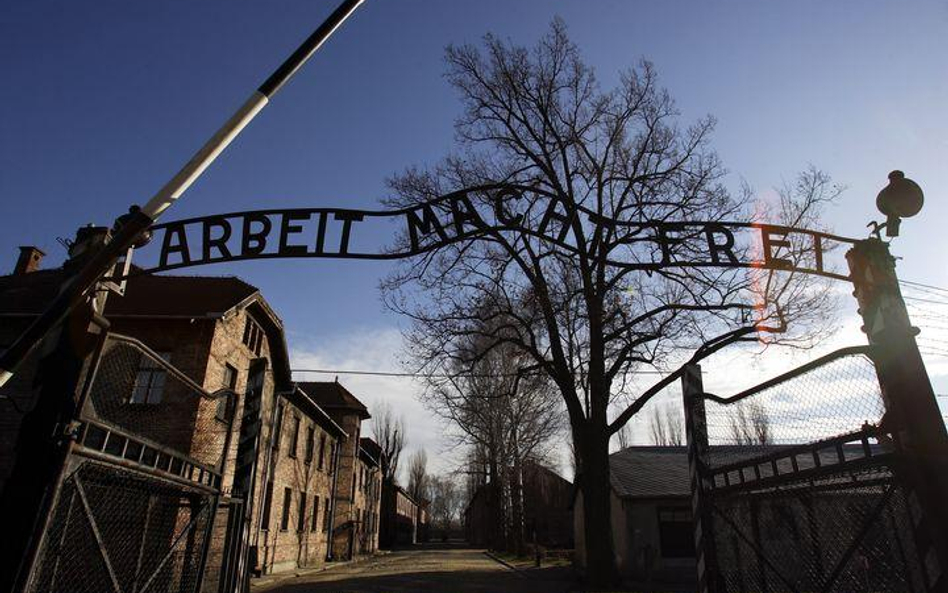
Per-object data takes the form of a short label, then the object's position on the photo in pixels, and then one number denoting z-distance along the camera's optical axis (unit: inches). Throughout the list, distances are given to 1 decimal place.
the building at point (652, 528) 880.3
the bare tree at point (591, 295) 568.3
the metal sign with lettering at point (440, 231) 240.4
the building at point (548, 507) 1901.3
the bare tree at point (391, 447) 2437.3
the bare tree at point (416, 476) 3761.6
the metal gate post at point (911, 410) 149.5
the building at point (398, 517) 2249.0
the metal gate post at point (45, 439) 134.7
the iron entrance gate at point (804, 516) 160.1
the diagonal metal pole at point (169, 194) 155.4
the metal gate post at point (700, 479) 240.4
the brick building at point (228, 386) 289.0
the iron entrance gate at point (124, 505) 150.6
